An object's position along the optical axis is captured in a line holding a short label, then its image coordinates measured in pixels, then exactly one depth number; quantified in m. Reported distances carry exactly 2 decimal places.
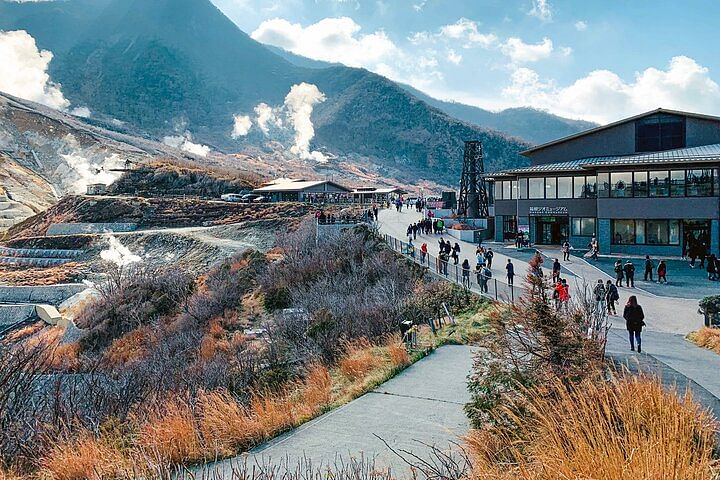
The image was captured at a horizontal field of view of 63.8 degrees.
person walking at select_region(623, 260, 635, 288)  23.09
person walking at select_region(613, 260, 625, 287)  23.17
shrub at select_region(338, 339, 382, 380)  11.77
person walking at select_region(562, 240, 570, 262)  30.03
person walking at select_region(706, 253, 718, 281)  25.17
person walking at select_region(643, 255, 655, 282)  24.44
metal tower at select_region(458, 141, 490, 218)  48.62
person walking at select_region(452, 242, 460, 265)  28.01
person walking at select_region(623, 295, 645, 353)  13.05
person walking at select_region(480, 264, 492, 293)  21.41
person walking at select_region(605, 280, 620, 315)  17.98
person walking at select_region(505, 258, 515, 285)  22.90
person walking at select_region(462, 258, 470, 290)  22.66
